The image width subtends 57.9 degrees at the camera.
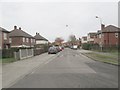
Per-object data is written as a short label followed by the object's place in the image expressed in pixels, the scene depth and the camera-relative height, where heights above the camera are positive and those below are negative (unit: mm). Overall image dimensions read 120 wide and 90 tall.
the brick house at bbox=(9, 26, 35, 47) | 33656 +2109
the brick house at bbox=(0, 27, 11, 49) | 22997 +1423
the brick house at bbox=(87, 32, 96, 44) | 57865 +3547
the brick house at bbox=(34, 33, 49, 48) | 56536 +2704
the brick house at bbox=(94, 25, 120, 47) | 34837 +2700
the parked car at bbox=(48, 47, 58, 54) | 24246 -1557
